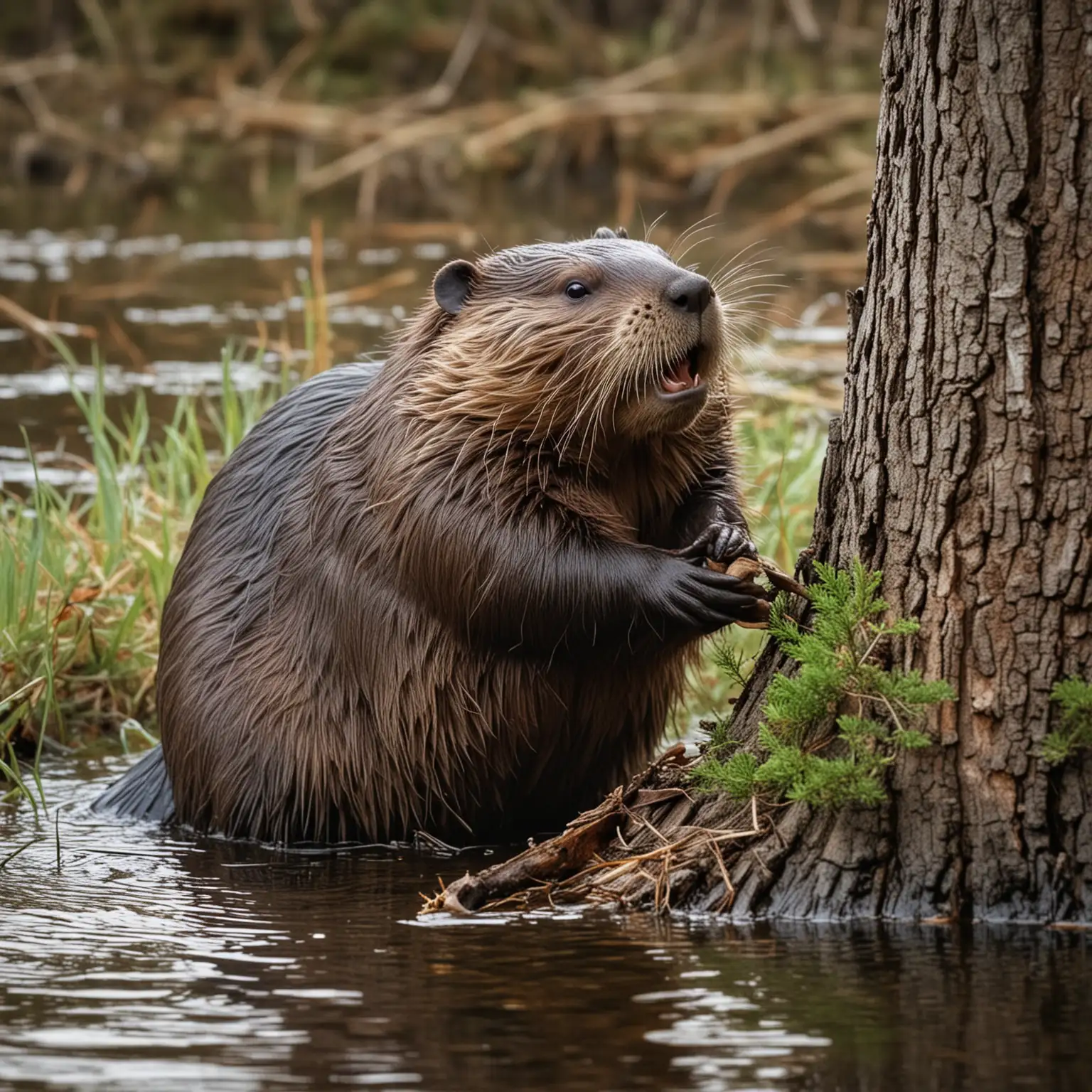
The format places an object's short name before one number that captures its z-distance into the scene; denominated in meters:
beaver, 8.58
